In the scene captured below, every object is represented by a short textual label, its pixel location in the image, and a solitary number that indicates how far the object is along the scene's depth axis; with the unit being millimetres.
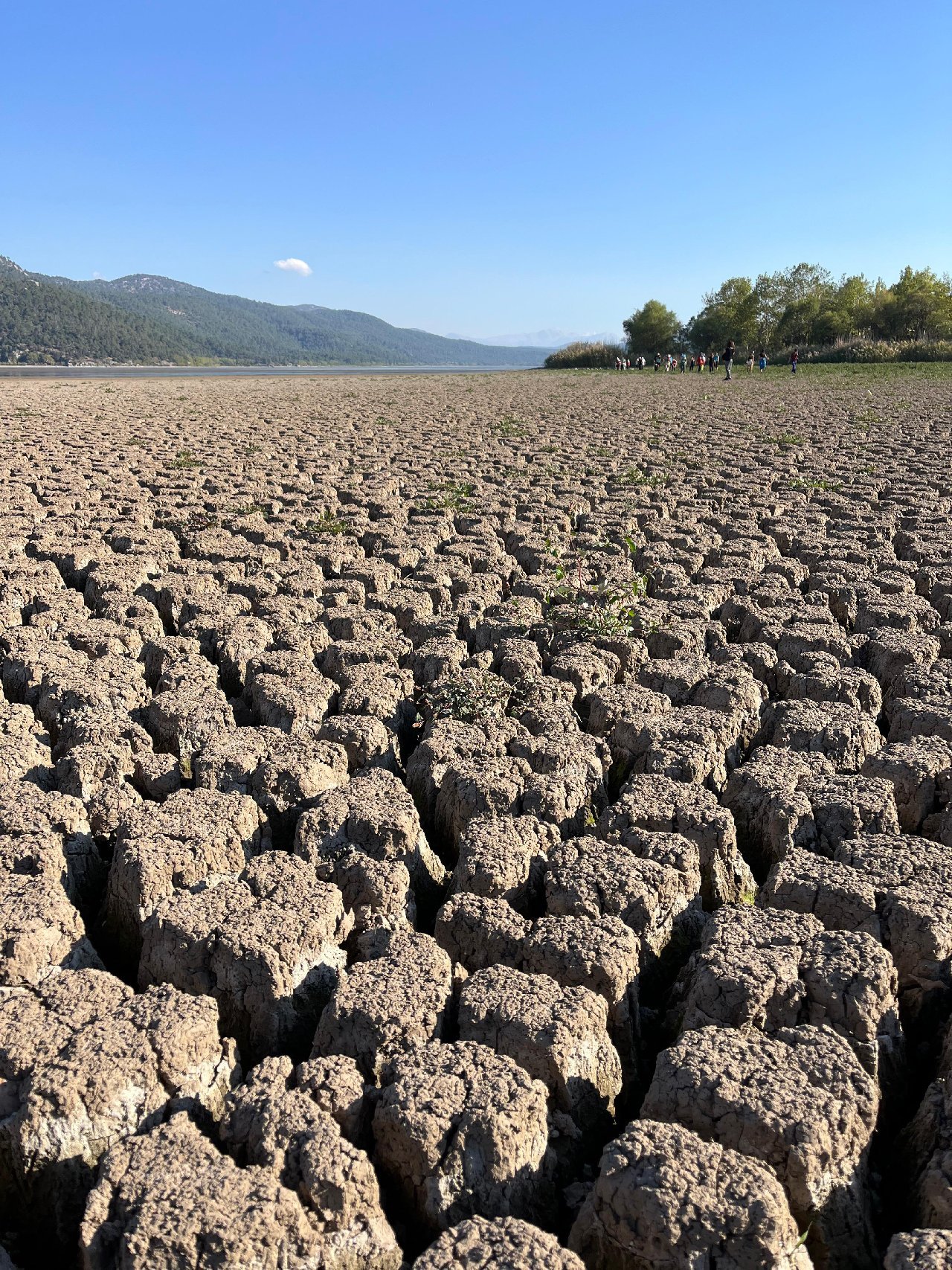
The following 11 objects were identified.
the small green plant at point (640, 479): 10641
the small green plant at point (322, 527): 7816
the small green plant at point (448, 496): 9102
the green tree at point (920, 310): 60031
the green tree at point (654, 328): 76625
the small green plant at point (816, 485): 10203
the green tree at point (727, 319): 70812
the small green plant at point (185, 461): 11745
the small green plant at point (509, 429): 16172
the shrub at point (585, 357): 69188
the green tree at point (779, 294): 70938
